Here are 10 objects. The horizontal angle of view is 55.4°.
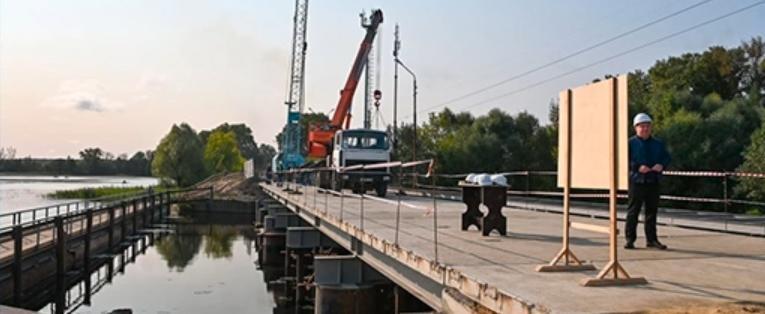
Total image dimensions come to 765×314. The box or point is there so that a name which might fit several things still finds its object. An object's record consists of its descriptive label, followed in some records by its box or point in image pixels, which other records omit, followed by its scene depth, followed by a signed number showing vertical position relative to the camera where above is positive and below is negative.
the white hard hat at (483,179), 11.69 +0.12
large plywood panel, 6.55 +0.52
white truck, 30.52 +1.51
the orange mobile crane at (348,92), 42.31 +6.18
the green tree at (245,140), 173.48 +10.50
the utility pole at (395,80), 48.63 +7.24
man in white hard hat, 9.49 +0.17
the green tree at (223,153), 116.94 +4.86
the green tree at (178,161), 98.44 +2.94
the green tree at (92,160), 170.88 +4.87
